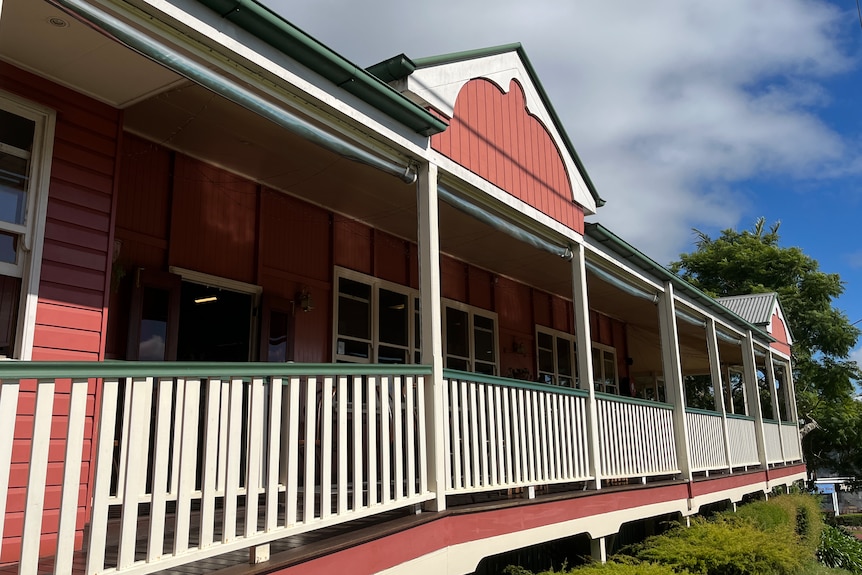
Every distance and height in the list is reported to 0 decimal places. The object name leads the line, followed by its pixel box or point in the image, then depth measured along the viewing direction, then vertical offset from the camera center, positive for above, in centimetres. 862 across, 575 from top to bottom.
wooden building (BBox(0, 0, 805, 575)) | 345 +143
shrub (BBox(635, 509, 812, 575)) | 808 -137
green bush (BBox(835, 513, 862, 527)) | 3450 -433
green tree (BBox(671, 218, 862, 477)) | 2777 +462
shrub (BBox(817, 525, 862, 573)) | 1434 -249
